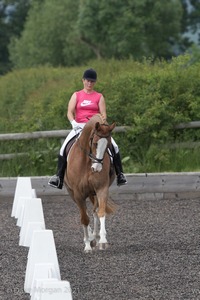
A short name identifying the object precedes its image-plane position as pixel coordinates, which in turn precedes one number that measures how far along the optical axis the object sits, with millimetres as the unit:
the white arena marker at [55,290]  7754
